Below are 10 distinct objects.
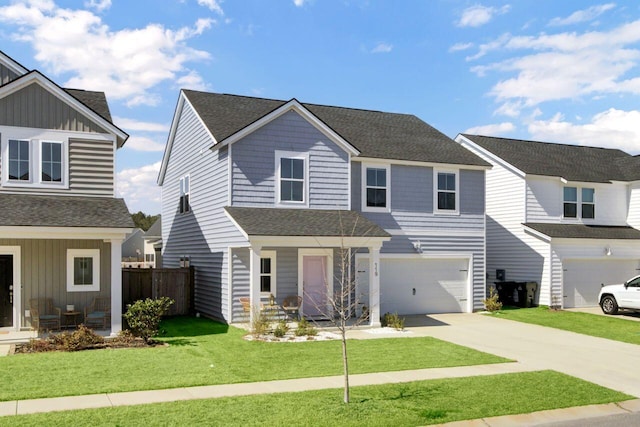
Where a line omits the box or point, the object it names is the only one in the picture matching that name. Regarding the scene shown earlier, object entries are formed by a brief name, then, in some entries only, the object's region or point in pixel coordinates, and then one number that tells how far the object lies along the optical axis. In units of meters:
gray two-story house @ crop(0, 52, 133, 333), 16.73
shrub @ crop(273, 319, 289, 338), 16.98
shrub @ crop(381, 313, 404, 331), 18.93
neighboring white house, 25.70
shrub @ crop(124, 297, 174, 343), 15.95
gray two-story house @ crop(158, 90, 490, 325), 19.61
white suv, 23.08
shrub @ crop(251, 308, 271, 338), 16.86
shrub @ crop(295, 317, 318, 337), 17.22
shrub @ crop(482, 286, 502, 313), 24.08
